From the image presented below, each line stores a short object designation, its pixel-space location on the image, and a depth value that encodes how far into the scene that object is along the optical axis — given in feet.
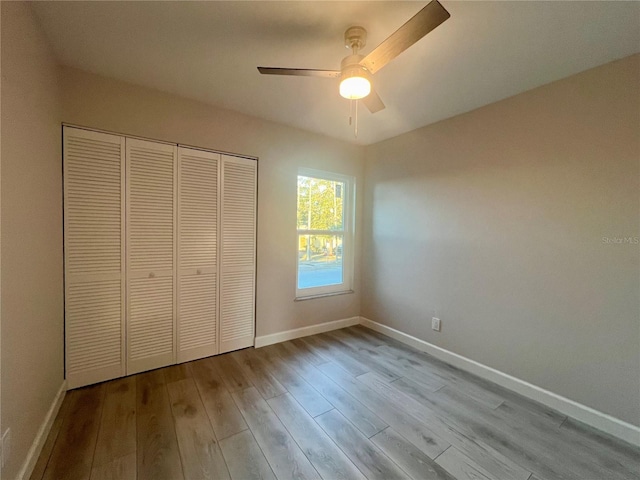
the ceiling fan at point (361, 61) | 3.80
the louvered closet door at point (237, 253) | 8.23
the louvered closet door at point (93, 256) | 6.18
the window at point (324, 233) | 10.06
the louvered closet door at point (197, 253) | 7.55
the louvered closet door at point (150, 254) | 6.88
